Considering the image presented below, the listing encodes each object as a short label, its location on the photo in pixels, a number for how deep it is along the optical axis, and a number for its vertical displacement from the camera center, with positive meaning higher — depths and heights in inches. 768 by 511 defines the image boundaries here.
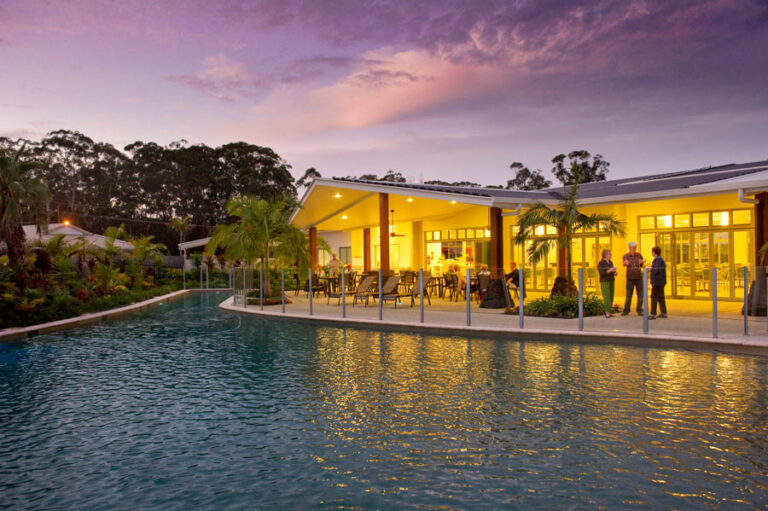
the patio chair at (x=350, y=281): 808.3 -24.9
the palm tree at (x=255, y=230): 714.8 +48.2
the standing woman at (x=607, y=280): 486.0 -16.5
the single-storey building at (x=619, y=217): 525.0 +55.8
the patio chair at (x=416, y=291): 629.9 -33.0
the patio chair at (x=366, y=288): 644.7 -27.8
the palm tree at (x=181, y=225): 1820.9 +145.9
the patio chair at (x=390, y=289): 608.1 -28.1
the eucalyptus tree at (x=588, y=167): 1764.3 +315.6
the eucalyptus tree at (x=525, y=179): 1910.7 +301.9
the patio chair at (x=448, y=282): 705.0 -23.7
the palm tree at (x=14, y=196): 614.5 +85.2
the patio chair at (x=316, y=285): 800.8 -28.9
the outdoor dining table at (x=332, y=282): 774.1 -26.0
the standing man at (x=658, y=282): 454.3 -17.5
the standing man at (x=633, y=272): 476.1 -9.2
